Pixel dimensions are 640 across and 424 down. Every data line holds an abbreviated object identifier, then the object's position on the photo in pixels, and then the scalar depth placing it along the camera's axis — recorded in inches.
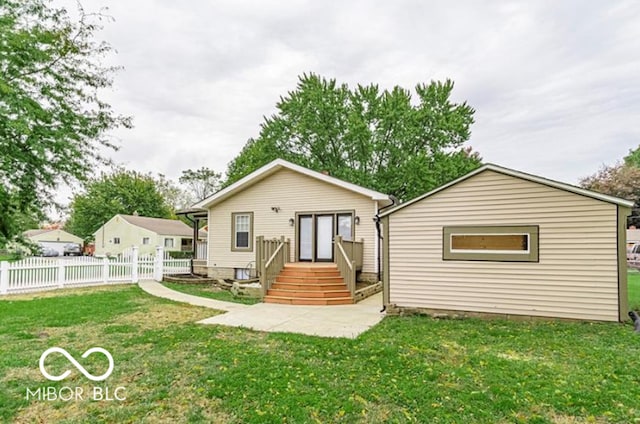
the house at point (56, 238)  1648.5
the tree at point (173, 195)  1763.0
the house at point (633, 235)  1036.3
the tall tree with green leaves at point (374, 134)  918.4
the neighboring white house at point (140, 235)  1187.3
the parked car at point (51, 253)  1341.5
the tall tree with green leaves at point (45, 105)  295.6
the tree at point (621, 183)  1135.0
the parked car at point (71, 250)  1505.7
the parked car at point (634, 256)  749.9
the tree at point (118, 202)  1433.3
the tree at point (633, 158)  1487.7
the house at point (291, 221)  452.1
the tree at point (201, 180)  1772.9
